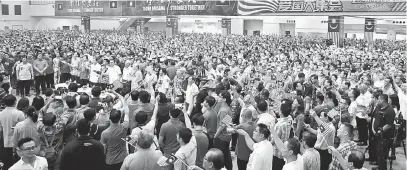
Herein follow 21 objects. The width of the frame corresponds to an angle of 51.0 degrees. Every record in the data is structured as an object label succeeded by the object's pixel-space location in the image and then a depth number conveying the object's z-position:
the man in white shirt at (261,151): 4.64
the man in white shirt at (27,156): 4.07
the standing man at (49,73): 13.66
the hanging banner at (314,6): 25.12
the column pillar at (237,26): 42.19
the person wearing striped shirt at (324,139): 5.75
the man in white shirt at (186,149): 4.57
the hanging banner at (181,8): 32.06
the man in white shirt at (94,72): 12.73
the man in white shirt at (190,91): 9.18
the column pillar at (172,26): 34.38
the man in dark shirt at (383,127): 7.16
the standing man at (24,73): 12.44
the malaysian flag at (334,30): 26.67
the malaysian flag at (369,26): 26.77
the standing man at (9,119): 5.95
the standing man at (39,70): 13.21
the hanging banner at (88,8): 39.78
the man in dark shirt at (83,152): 4.61
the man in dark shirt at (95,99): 7.14
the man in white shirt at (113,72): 12.04
